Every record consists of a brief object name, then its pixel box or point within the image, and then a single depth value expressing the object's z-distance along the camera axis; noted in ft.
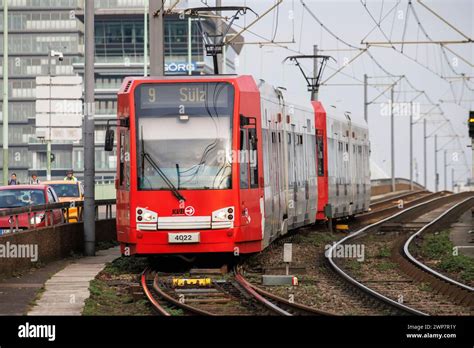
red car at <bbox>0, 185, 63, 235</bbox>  92.15
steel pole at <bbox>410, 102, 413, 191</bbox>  310.35
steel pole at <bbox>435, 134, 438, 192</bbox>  412.11
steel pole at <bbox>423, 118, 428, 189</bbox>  362.53
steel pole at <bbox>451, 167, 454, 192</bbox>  552.41
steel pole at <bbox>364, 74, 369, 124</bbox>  250.16
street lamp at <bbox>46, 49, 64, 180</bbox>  128.06
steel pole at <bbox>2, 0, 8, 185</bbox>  143.63
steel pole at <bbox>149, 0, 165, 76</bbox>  98.07
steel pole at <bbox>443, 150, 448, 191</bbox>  499.75
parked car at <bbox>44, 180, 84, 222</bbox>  128.98
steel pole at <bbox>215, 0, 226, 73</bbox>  120.30
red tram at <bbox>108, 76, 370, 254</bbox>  65.92
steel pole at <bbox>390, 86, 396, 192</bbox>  277.85
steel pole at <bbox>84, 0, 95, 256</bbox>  80.48
